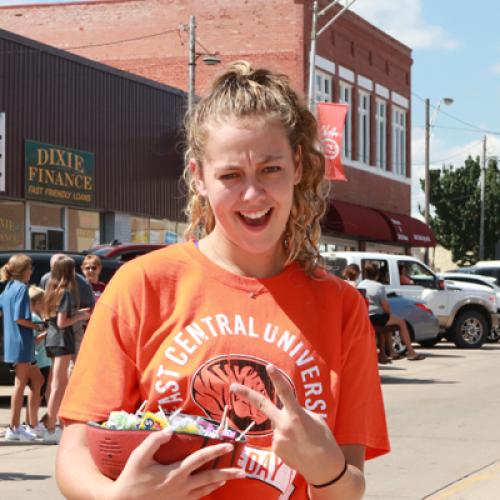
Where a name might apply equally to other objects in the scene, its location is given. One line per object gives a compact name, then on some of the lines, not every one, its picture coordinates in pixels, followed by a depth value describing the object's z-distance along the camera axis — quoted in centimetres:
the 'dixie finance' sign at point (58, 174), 2591
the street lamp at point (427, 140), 4656
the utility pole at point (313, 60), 2902
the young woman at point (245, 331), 249
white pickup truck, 2450
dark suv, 1428
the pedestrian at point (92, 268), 1377
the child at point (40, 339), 1205
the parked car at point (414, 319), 2233
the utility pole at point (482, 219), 5938
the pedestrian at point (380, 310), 1902
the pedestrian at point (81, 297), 1166
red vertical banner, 2920
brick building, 3884
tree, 6456
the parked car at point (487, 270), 3278
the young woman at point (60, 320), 1123
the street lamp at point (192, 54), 2988
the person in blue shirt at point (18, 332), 1122
